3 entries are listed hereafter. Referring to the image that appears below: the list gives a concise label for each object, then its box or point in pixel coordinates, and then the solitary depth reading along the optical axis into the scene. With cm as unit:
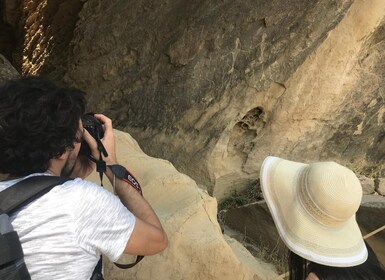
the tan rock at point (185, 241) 206
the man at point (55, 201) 110
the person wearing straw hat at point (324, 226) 141
